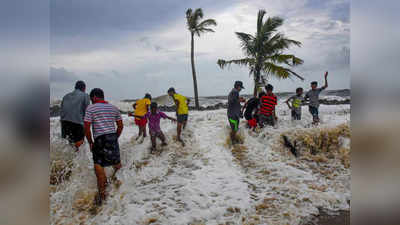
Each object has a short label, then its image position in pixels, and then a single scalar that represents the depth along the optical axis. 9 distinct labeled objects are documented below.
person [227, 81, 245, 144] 4.03
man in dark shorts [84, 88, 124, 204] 2.55
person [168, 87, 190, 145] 4.23
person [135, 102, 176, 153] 3.91
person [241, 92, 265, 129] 4.35
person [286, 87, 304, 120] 4.46
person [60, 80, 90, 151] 3.14
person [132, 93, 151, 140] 4.04
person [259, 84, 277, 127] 4.39
